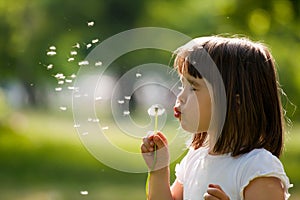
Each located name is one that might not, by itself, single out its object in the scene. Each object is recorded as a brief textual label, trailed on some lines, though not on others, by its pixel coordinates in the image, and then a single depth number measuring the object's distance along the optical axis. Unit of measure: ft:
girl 10.25
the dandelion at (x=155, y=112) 10.71
